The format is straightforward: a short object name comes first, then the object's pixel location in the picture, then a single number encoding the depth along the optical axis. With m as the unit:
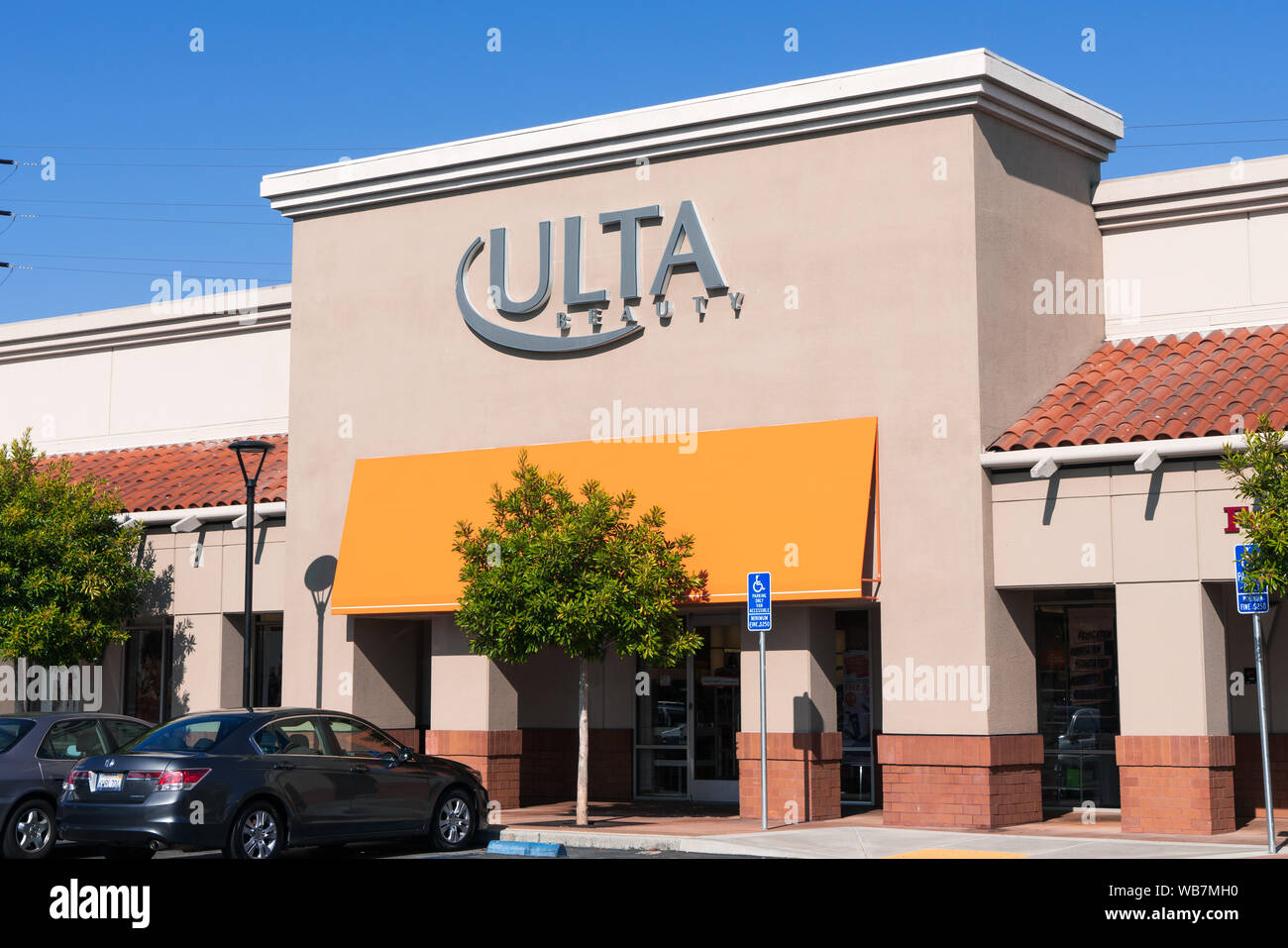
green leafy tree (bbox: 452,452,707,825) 19.41
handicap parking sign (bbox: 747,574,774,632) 18.78
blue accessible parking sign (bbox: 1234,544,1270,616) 15.92
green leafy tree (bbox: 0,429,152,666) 24.08
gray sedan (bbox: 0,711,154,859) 16.58
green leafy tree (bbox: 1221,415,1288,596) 15.64
